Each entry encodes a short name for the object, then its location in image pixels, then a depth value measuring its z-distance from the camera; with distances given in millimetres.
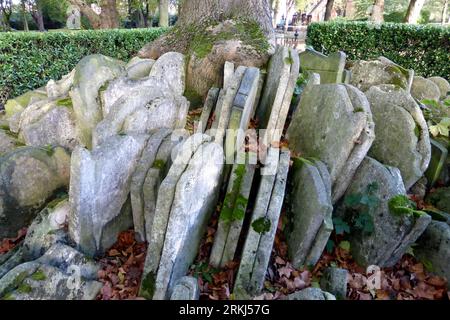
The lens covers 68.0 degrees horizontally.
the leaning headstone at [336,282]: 2594
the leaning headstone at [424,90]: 5146
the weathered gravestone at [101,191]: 2715
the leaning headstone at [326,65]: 4621
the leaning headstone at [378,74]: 4531
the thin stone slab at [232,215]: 2848
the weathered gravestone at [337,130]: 3143
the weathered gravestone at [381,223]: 2793
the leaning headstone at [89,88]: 3834
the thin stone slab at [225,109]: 3479
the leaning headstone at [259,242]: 2699
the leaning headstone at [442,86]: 5580
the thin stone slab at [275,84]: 3799
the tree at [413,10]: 14588
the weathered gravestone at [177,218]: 2490
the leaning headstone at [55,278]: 2488
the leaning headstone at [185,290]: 2332
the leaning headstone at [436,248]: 2881
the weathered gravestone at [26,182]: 3266
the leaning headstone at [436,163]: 3752
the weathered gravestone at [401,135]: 3428
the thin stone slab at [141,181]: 3029
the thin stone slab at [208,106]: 4086
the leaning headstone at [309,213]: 2799
